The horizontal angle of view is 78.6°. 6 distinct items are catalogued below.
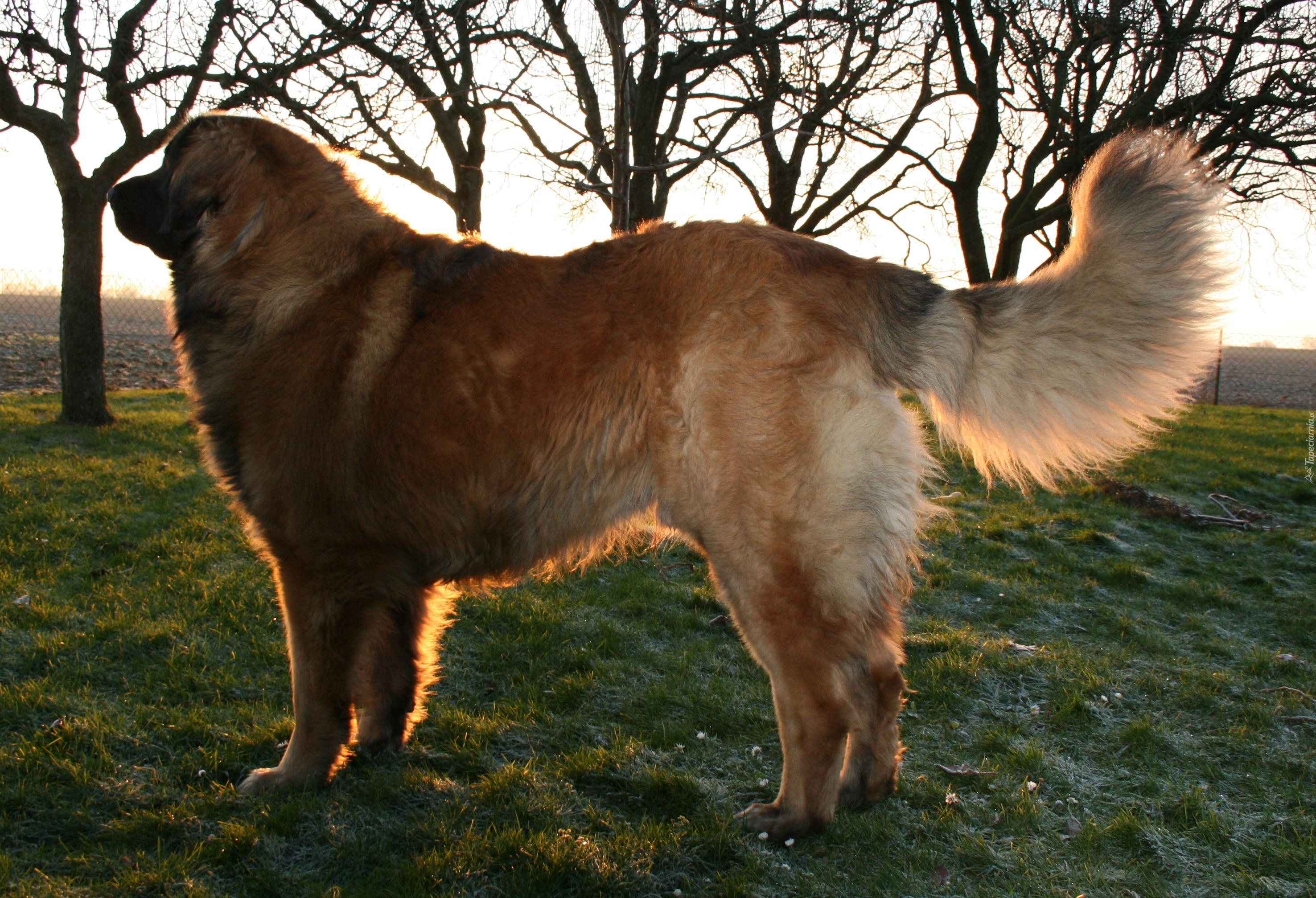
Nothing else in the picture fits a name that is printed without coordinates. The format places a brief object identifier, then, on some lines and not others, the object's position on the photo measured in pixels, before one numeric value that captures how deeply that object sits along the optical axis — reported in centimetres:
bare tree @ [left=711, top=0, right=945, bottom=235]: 630
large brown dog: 213
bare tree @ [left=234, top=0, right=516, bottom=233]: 626
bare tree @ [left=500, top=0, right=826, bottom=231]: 484
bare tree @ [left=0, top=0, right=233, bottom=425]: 628
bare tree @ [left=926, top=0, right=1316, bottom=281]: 783
